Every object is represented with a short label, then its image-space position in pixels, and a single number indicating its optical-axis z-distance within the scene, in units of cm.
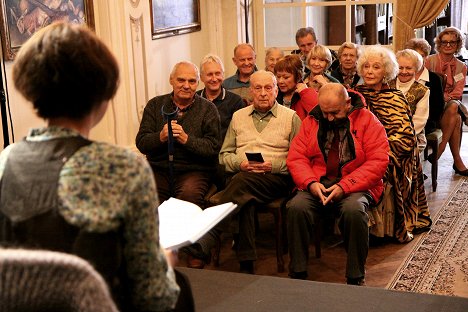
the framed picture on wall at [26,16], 394
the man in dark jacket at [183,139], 413
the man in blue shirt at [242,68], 525
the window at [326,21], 663
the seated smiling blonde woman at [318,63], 500
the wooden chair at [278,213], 398
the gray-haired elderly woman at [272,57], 543
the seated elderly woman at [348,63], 534
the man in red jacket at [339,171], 372
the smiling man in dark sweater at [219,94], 465
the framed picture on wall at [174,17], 559
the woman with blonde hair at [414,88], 495
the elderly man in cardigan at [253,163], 396
